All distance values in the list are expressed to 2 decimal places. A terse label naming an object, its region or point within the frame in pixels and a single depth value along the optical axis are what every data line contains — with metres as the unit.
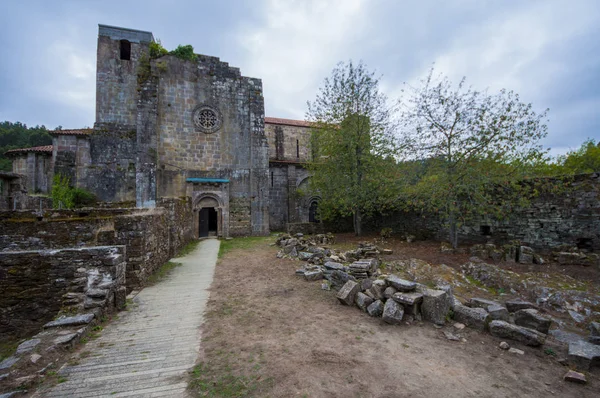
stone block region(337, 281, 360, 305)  5.66
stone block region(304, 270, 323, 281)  7.62
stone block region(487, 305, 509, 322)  4.69
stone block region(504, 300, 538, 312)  5.18
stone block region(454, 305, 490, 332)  4.58
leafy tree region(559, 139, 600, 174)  21.64
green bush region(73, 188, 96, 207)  17.53
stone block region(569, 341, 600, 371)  3.52
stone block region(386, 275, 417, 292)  5.24
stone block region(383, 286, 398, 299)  5.30
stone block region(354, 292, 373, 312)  5.39
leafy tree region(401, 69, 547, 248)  9.61
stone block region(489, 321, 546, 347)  4.04
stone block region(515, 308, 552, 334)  4.43
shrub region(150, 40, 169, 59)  18.38
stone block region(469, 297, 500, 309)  5.08
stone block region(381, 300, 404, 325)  4.76
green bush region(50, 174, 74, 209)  17.17
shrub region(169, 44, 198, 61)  18.55
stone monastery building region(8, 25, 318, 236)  17.92
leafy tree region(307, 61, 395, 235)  14.62
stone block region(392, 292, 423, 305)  4.92
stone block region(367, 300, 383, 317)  5.12
